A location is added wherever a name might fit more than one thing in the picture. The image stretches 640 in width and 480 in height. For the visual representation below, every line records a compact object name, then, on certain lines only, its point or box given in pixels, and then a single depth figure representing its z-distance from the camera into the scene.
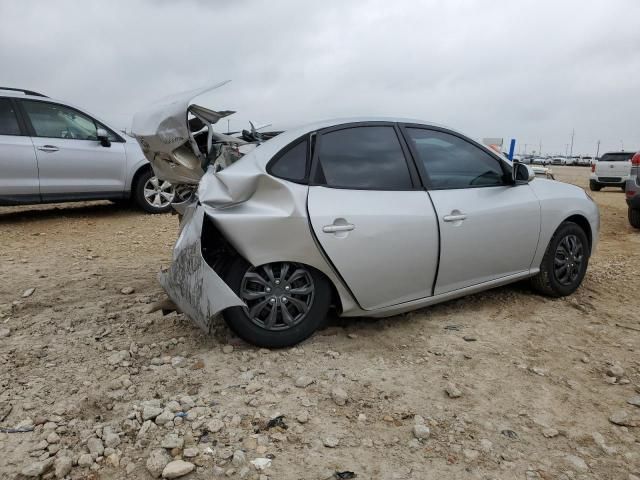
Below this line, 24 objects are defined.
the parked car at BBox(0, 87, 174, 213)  7.02
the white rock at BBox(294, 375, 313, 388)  2.90
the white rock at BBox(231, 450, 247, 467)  2.26
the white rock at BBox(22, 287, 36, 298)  4.37
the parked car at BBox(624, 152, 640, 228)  8.14
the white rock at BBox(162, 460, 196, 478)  2.17
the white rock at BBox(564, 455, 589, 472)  2.26
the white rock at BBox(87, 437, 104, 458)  2.30
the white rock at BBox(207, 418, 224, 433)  2.47
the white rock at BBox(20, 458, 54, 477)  2.17
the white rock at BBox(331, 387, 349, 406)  2.74
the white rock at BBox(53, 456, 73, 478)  2.18
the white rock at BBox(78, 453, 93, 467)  2.24
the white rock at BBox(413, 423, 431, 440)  2.46
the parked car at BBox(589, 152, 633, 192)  17.58
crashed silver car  3.07
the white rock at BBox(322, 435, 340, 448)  2.39
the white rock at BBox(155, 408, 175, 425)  2.53
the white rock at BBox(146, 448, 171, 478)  2.20
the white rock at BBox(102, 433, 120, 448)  2.37
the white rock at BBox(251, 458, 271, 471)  2.23
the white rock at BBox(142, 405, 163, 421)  2.56
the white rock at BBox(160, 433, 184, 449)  2.35
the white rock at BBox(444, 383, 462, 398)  2.81
